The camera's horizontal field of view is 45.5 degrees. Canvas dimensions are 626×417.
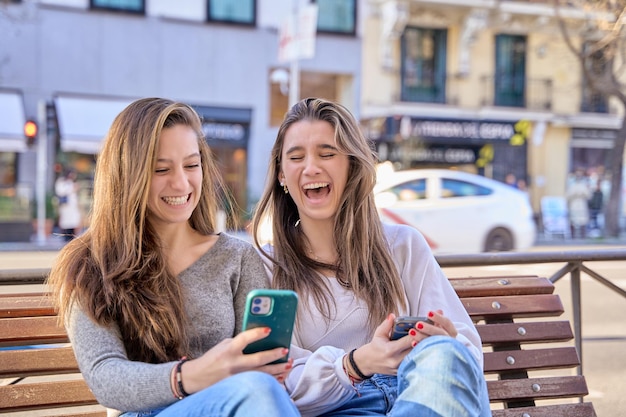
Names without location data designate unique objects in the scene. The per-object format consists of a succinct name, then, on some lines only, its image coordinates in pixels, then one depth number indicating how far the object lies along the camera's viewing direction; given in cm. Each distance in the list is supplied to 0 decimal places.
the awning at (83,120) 1866
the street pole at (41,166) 1742
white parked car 1305
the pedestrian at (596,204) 2153
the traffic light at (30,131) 1680
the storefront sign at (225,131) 2102
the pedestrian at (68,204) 1633
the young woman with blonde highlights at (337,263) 261
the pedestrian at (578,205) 2003
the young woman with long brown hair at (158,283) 216
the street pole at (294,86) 1889
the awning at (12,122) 1822
